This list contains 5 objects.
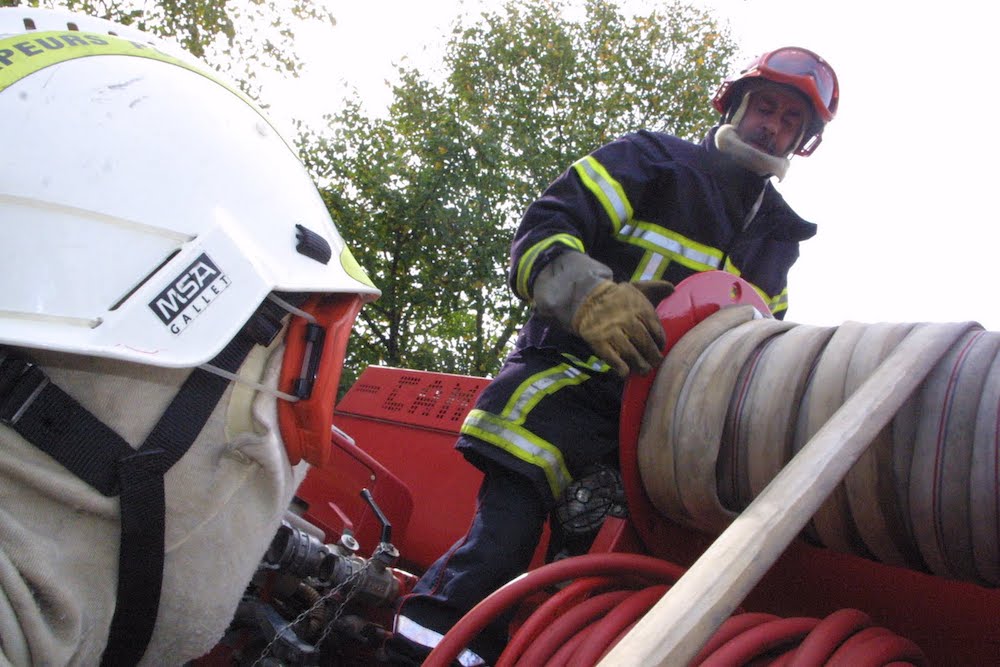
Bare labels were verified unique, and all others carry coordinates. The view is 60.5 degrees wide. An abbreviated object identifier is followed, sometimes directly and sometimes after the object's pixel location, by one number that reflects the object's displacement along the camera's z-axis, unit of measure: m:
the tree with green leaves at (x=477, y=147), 11.50
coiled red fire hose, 1.32
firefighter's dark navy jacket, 2.24
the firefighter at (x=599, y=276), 2.04
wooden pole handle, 0.91
